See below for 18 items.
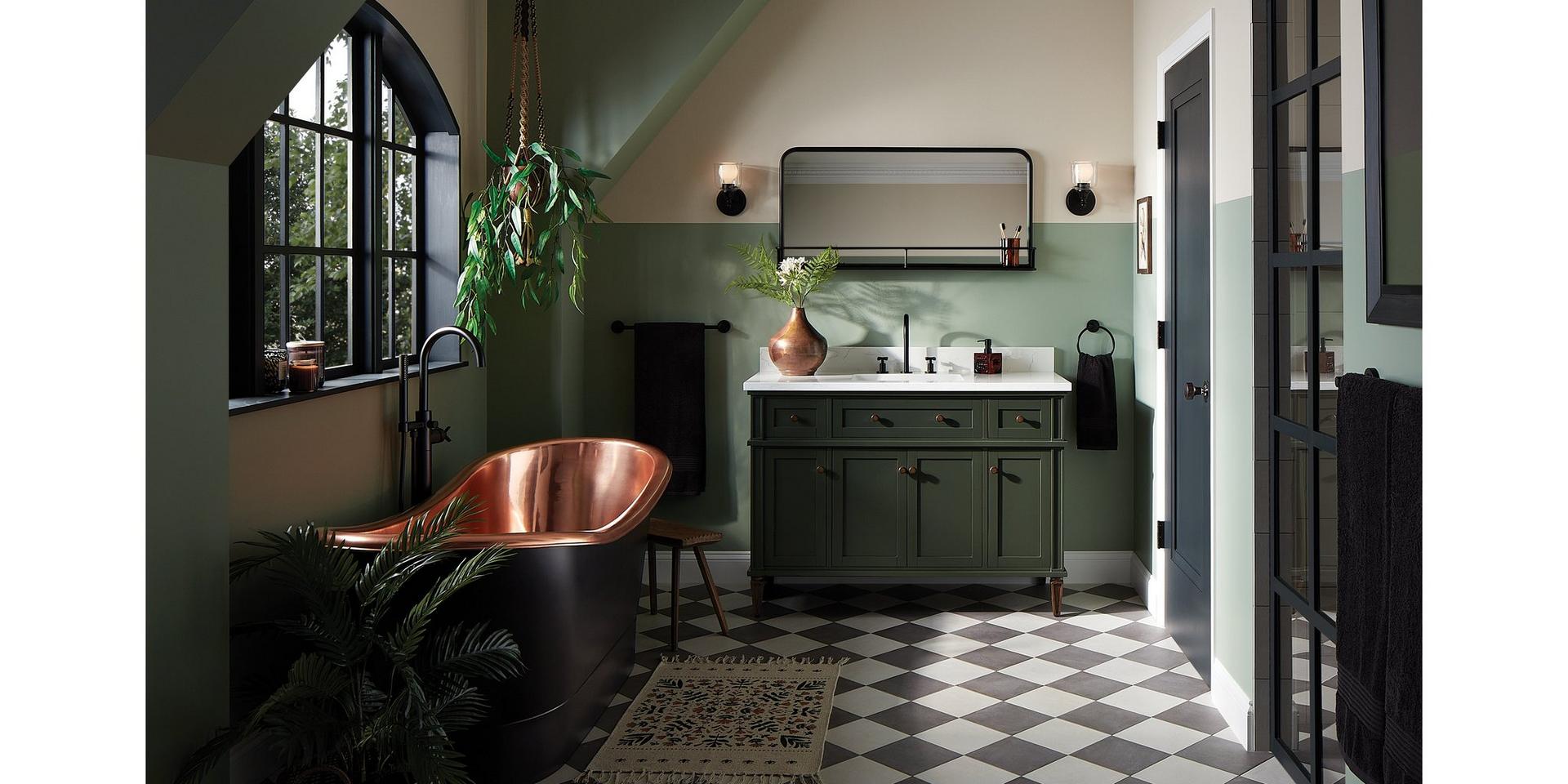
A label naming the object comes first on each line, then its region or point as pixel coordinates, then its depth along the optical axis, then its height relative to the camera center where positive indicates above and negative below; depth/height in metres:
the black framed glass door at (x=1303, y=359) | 2.29 +0.06
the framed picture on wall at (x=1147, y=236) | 4.14 +0.58
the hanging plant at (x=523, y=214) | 3.64 +0.60
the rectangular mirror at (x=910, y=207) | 4.57 +0.78
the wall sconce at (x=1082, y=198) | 4.48 +0.79
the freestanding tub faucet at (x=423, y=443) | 3.29 -0.17
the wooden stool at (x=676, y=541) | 3.70 -0.57
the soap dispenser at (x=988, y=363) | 4.49 +0.09
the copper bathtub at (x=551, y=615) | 2.49 -0.57
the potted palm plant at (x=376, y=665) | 2.09 -0.58
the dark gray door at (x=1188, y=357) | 3.42 +0.09
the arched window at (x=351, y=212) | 2.62 +0.54
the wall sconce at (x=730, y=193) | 4.47 +0.83
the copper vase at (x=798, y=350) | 4.39 +0.15
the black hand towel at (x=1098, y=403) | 4.41 -0.08
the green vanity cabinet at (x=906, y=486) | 4.14 -0.39
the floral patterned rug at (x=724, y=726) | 2.76 -0.98
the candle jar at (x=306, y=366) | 2.75 +0.06
